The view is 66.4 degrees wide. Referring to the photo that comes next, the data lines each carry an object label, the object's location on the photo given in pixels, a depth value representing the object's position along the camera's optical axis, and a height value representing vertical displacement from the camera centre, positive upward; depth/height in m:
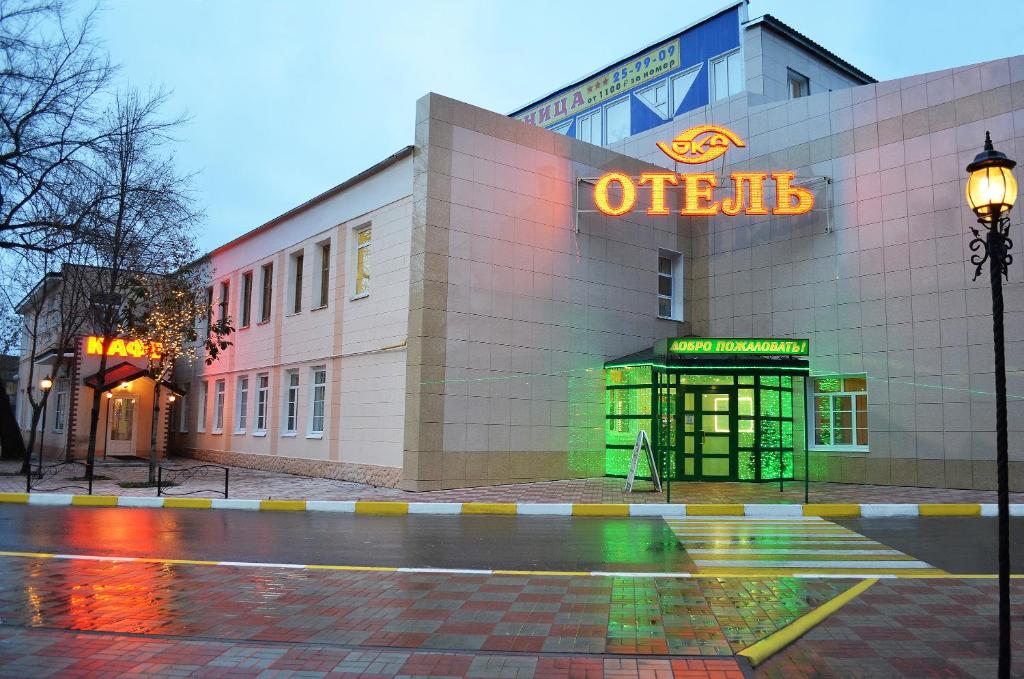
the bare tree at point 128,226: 19.77 +4.81
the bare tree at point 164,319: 19.83 +2.21
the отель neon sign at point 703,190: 19.69 +5.74
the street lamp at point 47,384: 24.92 +0.59
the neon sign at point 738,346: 17.53 +1.58
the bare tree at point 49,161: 18.23 +5.68
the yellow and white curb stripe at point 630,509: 13.81 -1.71
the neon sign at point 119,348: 28.08 +2.05
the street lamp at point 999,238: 4.94 +1.27
